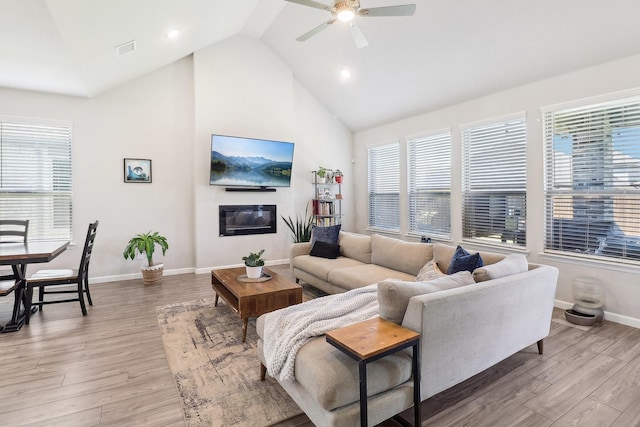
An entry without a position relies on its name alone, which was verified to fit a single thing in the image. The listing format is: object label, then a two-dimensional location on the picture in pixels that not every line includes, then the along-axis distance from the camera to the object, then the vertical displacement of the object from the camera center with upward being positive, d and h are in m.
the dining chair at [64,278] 3.50 -0.74
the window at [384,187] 6.41 +0.46
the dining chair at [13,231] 4.10 -0.25
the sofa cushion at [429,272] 2.96 -0.59
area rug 2.07 -1.27
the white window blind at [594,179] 3.41 +0.32
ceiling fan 2.78 +1.75
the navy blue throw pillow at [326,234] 4.96 -0.38
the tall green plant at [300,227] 6.51 -0.35
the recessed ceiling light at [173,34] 4.24 +2.34
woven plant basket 5.03 -0.99
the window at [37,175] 4.66 +0.53
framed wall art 5.33 +0.67
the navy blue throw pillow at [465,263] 2.69 -0.46
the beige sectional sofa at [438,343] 1.68 -0.84
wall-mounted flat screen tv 5.64 +0.88
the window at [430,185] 5.39 +0.42
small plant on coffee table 3.62 -0.62
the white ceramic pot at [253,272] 3.63 -0.69
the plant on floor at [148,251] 4.96 -0.62
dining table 3.17 -0.47
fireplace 5.95 -0.18
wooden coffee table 3.10 -0.84
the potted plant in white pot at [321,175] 6.70 +0.72
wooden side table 1.57 -0.69
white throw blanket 1.94 -0.74
